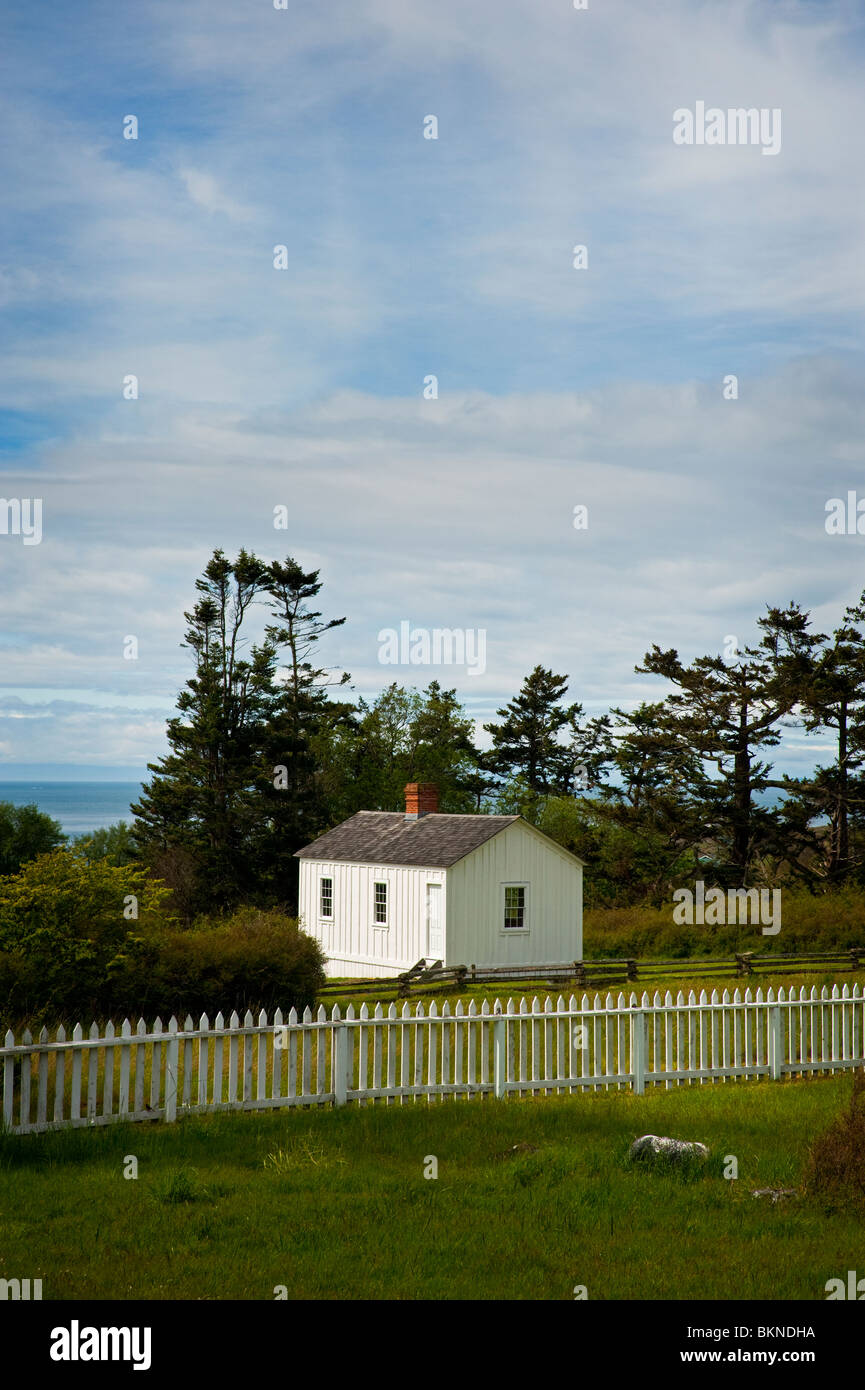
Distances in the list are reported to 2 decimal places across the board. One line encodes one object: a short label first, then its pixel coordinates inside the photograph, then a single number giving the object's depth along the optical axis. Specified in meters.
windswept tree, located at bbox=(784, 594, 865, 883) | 44.94
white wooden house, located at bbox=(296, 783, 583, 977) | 33.38
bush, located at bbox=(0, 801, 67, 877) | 54.81
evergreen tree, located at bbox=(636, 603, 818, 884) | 46.34
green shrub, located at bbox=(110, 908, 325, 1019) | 19.05
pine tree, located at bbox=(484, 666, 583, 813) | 72.69
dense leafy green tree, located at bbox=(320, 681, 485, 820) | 59.06
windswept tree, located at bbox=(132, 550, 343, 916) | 52.59
